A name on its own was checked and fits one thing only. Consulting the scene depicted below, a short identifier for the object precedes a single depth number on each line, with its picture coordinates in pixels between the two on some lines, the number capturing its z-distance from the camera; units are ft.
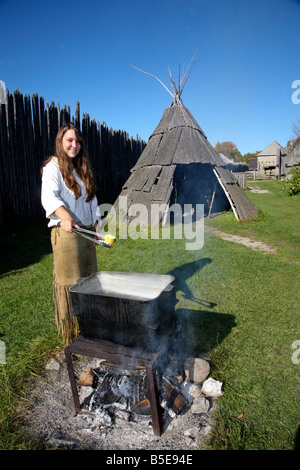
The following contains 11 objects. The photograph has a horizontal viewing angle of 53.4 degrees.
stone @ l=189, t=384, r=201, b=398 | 7.54
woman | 7.72
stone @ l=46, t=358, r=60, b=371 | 8.79
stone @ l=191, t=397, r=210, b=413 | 7.11
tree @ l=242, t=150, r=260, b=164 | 212.43
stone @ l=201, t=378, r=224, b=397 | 7.58
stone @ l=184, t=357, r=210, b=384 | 7.94
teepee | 26.84
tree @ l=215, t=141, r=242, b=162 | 264.52
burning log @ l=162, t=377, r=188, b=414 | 7.11
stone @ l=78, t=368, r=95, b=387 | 8.05
